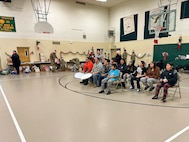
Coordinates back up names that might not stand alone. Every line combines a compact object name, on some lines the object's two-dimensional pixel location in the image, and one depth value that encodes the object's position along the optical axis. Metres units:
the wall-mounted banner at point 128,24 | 11.61
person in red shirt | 5.70
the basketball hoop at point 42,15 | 9.48
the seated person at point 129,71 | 4.87
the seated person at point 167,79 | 3.58
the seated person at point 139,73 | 4.54
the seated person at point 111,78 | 4.36
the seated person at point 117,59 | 6.73
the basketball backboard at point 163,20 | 9.16
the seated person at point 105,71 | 5.06
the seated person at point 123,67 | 5.19
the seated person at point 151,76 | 4.18
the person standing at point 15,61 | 8.53
